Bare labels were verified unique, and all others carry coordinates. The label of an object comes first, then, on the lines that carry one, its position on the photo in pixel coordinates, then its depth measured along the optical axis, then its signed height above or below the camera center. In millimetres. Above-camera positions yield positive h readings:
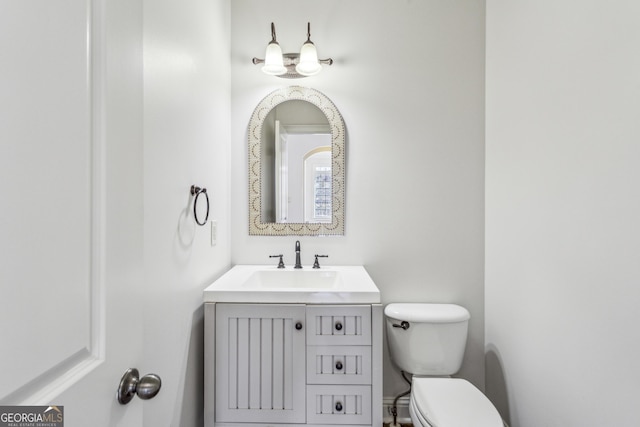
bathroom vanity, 1343 -623
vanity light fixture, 1818 +870
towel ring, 1333 +74
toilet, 1440 -677
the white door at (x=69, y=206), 382 +5
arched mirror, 1917 +269
